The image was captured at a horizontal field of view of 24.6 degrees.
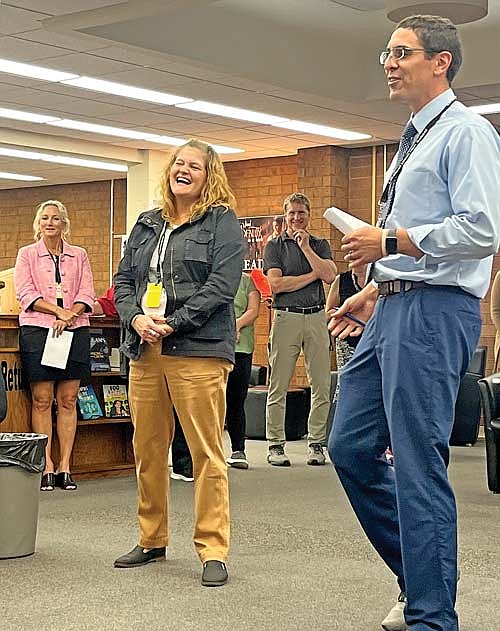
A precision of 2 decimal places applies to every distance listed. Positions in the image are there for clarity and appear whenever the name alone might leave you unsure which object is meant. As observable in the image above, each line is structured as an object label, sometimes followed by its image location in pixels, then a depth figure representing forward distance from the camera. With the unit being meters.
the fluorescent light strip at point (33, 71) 8.71
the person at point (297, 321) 7.80
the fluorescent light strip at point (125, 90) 9.28
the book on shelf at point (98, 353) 7.12
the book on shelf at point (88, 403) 7.01
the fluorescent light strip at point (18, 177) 14.72
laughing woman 4.08
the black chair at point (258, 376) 11.27
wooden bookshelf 6.61
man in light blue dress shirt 2.80
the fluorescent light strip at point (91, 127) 10.80
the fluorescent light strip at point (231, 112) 10.19
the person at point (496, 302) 8.91
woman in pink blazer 6.50
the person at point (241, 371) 7.30
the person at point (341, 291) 7.04
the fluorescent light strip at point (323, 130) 11.06
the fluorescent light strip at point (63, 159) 12.82
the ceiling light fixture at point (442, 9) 7.46
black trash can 4.53
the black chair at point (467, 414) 9.45
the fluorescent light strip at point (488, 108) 10.13
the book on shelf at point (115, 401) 7.21
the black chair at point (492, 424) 6.44
